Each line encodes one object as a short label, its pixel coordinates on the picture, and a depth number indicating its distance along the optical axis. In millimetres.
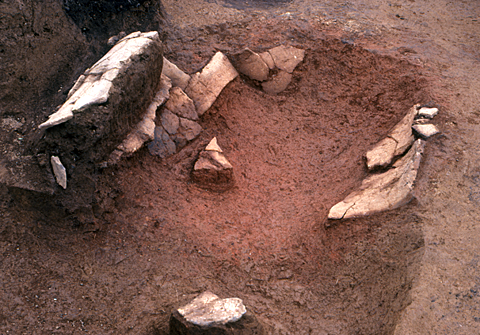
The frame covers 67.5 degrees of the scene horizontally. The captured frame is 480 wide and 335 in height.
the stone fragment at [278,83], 5375
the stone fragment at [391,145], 4085
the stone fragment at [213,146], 4340
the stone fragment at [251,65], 5203
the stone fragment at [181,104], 4441
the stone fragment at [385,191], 3518
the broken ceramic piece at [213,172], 4172
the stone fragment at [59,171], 3311
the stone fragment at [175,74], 4613
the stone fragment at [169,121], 4297
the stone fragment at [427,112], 4242
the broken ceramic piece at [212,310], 2635
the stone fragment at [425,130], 3982
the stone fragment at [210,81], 4684
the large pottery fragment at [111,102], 3273
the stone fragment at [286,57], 5398
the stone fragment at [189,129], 4406
